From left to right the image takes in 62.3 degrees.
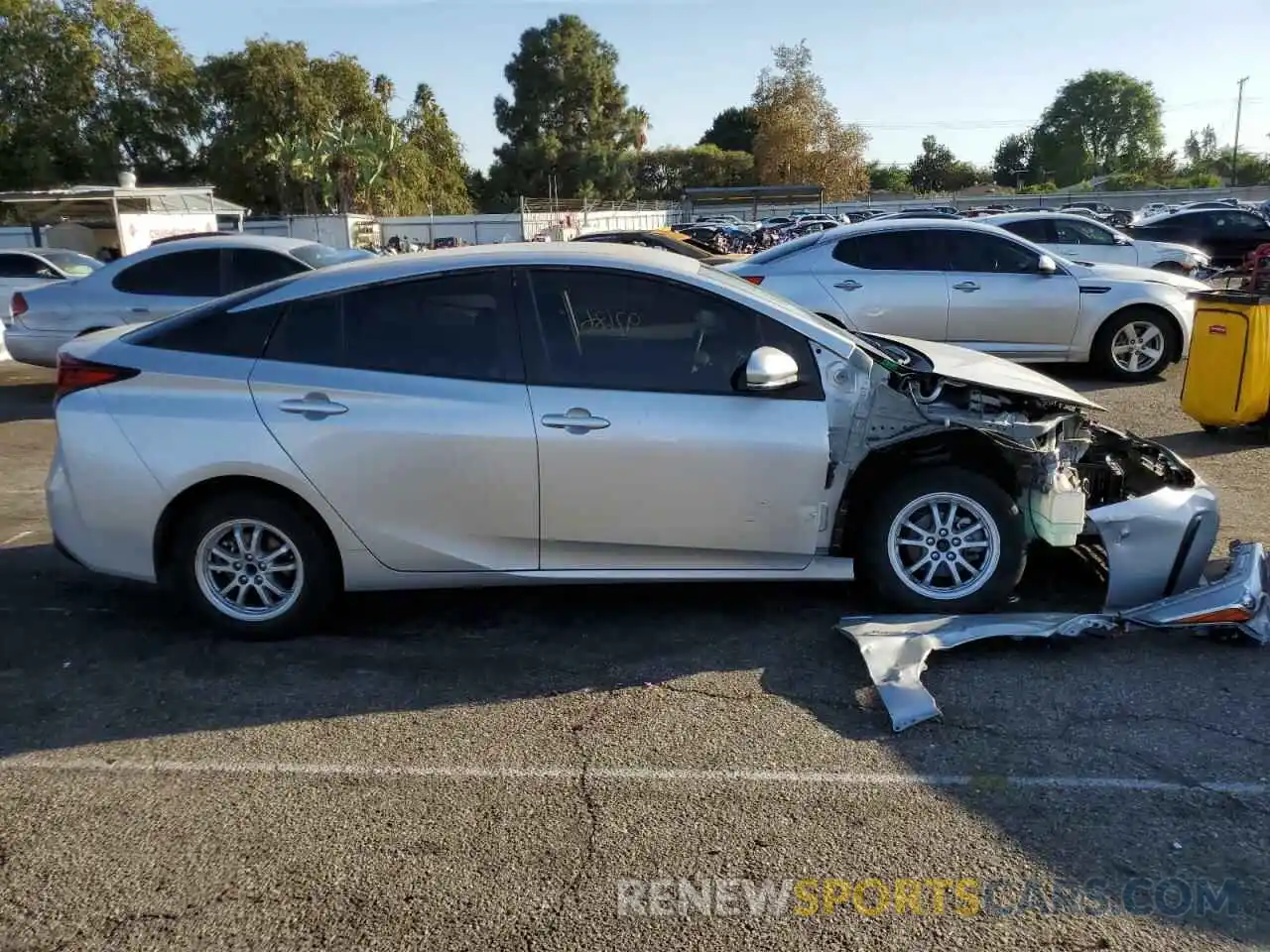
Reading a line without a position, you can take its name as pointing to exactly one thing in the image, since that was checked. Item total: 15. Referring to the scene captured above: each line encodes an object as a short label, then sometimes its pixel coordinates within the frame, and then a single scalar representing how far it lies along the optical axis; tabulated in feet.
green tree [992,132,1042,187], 371.97
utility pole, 264.58
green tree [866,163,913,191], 343.07
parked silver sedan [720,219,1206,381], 34.09
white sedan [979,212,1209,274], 46.39
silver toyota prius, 14.56
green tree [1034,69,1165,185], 374.22
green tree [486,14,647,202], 266.36
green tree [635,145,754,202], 303.07
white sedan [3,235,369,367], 33.96
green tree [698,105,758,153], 350.02
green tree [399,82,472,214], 213.05
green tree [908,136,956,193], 349.41
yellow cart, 25.26
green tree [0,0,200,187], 166.20
